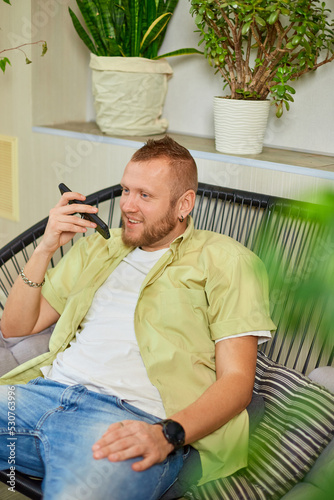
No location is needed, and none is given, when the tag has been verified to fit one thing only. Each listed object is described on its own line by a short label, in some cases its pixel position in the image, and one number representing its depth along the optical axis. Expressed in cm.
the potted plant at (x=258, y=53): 190
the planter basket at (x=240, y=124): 206
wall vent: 281
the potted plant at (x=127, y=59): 239
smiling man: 118
